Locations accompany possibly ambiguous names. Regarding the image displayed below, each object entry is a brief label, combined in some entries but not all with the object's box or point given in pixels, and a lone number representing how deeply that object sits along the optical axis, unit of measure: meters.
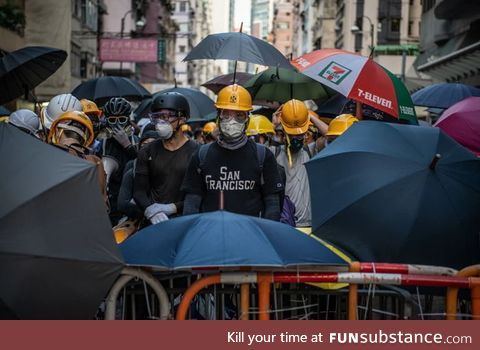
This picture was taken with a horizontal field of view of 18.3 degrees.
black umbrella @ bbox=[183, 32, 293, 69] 14.22
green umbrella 17.07
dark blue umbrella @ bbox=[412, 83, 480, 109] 19.32
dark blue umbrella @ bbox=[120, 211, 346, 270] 6.67
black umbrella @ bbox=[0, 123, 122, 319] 5.97
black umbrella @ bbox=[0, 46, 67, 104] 16.00
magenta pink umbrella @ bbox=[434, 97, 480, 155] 12.93
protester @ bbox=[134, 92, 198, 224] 10.59
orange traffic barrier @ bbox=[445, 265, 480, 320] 7.08
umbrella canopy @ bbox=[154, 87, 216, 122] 22.17
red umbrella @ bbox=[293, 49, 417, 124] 13.41
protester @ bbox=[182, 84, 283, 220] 9.37
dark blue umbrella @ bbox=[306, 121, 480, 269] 7.84
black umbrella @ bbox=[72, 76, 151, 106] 20.44
